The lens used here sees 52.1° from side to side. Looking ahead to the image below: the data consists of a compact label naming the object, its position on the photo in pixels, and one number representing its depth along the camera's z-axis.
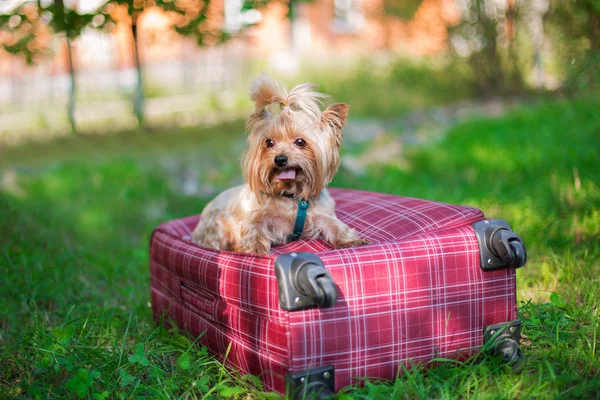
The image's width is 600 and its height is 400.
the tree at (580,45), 4.85
